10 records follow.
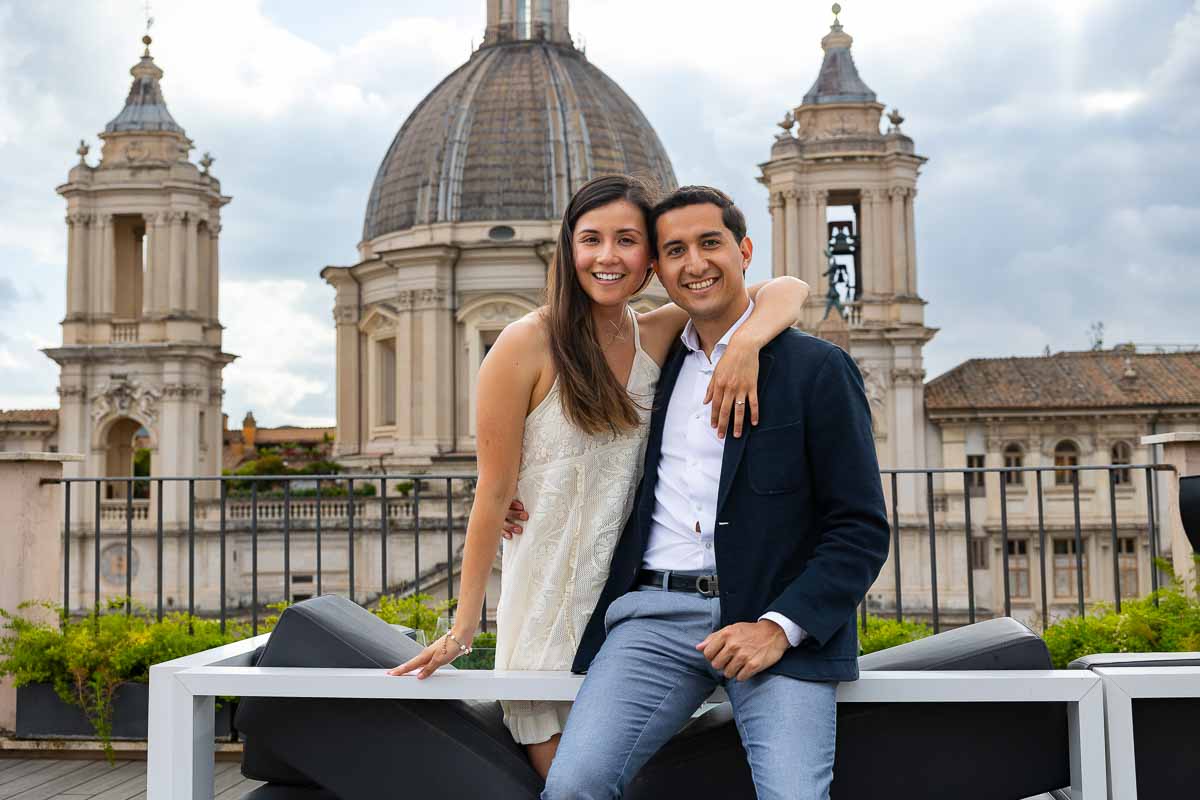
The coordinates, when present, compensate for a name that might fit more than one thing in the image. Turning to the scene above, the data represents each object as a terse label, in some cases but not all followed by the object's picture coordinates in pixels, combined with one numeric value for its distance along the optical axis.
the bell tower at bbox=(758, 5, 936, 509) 40.53
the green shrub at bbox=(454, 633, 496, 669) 3.82
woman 3.30
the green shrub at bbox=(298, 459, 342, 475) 44.30
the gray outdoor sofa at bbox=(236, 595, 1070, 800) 3.10
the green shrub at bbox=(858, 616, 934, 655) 6.06
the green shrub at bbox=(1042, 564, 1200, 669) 5.63
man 2.94
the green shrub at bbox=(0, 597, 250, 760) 6.11
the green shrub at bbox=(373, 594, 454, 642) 6.48
